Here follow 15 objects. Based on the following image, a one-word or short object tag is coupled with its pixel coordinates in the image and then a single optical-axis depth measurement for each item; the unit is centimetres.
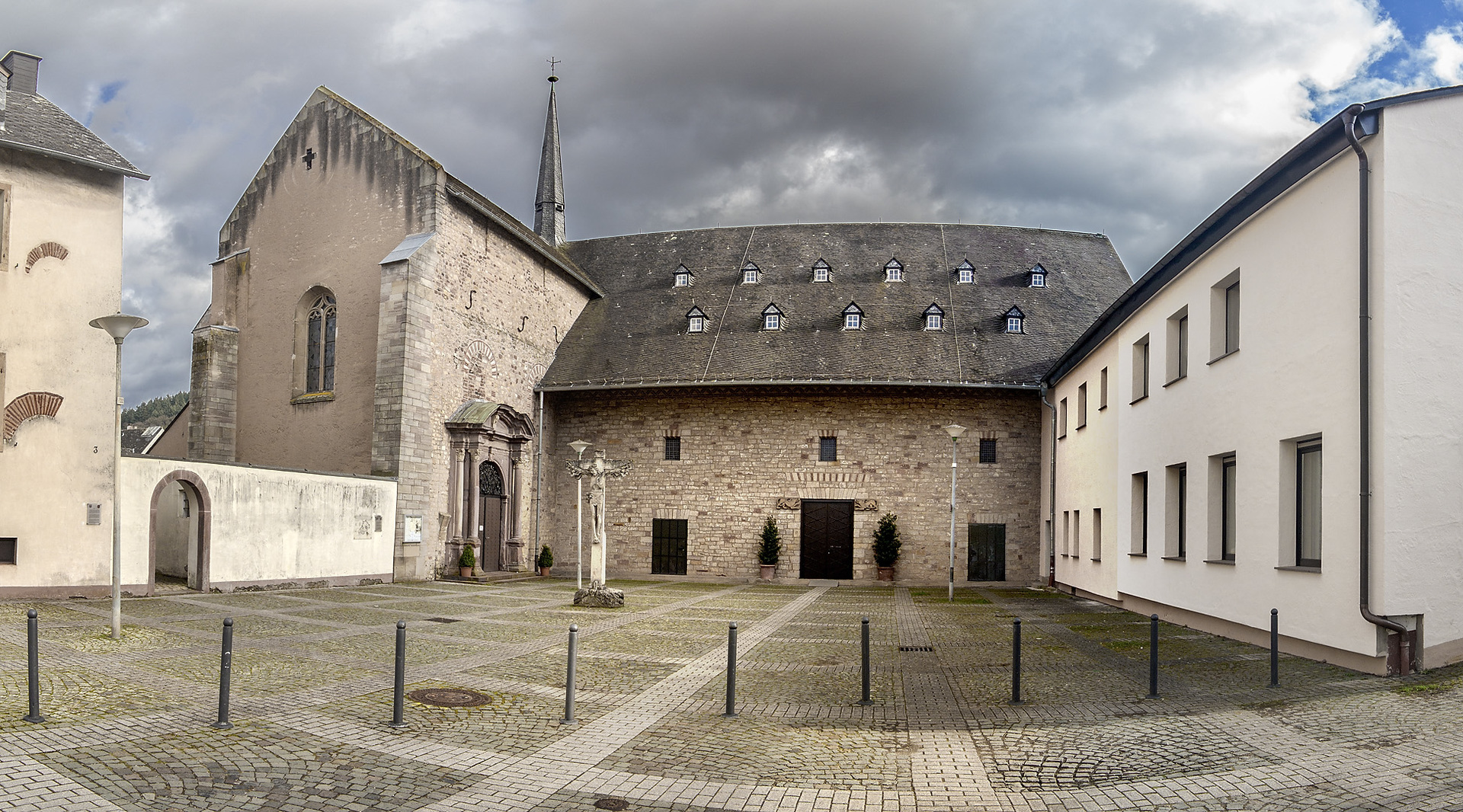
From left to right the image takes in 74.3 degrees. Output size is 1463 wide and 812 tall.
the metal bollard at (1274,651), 904
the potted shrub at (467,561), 2388
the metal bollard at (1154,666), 884
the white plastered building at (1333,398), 933
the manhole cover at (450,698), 832
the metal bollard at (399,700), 727
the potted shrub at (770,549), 2794
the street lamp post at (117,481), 1155
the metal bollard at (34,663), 718
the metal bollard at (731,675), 808
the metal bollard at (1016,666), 864
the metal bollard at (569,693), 771
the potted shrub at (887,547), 2745
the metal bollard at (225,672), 700
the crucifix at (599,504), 1853
